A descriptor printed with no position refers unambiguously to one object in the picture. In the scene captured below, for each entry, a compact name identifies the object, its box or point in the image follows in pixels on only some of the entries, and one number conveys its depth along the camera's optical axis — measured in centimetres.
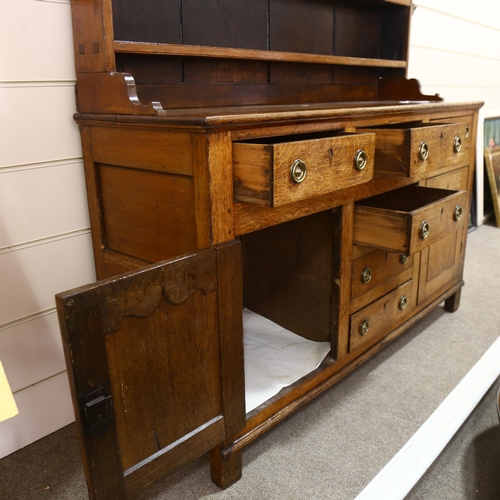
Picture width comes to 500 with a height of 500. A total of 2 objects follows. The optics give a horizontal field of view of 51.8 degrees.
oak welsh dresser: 94
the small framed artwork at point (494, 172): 337
